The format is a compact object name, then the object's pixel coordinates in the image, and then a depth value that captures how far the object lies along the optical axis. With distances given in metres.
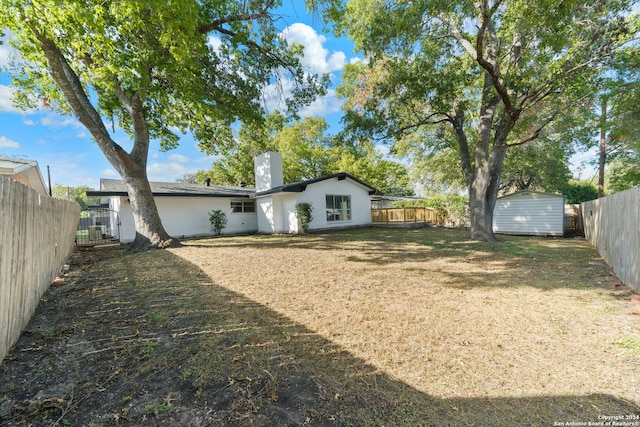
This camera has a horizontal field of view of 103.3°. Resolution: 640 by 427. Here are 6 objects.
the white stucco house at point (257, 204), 13.06
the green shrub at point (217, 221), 14.08
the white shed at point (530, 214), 11.09
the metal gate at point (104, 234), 12.45
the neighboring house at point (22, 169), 7.73
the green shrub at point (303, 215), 13.67
